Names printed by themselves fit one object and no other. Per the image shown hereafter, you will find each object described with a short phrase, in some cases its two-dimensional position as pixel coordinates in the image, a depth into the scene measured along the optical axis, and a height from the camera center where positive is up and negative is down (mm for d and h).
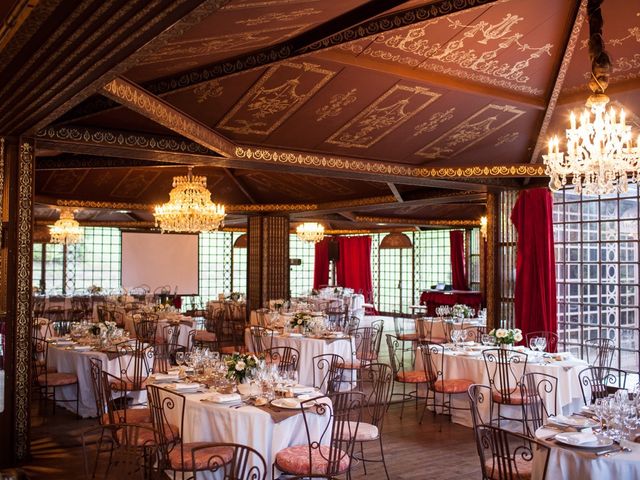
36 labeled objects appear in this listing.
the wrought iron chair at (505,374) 6805 -1145
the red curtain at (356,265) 23797 +281
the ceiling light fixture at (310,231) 18425 +1202
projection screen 19672 +388
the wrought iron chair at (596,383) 6653 -1360
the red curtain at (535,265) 9734 +109
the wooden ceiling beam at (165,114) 5184 +1494
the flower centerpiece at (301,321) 9758 -740
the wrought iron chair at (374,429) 5195 -1295
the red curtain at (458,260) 20516 +391
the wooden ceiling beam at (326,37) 4520 +1817
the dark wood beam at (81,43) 3215 +1325
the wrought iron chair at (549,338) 9469 -993
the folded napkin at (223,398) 5113 -1007
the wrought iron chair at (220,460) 4539 -1360
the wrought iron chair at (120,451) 5055 -1747
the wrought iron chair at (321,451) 4473 -1325
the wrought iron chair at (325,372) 7591 -1319
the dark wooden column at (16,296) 6051 -209
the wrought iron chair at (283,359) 7133 -1070
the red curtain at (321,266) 24969 +264
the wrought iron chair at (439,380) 7250 -1263
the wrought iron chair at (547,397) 6538 -1341
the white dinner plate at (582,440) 3998 -1070
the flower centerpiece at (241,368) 5559 -826
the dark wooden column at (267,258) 15867 +371
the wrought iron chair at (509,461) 3939 -1217
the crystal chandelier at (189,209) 10133 +1038
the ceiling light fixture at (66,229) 15805 +1110
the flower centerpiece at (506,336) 7746 -780
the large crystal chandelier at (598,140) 5039 +1070
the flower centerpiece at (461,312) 11562 -726
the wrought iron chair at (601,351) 8367 -1106
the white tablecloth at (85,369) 7887 -1190
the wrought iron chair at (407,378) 7558 -1279
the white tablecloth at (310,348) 9102 -1080
